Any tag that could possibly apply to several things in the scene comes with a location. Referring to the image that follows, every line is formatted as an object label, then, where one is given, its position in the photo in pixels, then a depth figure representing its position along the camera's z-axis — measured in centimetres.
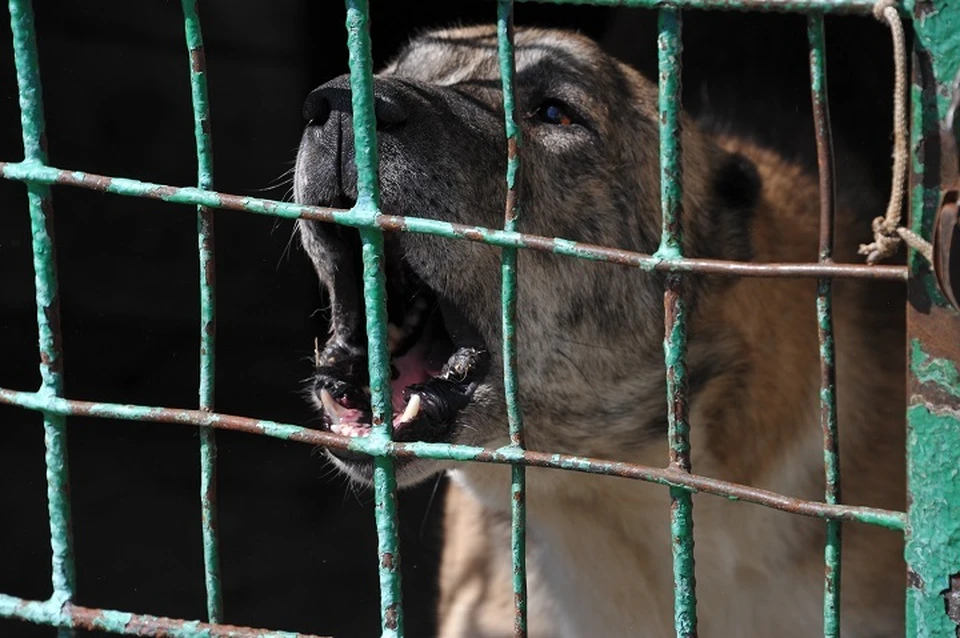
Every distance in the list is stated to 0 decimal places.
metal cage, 190
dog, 224
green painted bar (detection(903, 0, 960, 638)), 188
